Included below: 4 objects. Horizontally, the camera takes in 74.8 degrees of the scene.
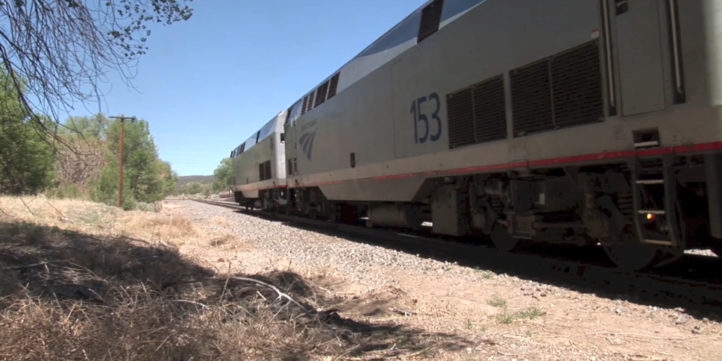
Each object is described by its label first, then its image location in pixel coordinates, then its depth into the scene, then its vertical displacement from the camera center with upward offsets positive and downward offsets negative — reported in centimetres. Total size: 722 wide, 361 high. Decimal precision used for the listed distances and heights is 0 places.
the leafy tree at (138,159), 3838 +391
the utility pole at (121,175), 2489 +174
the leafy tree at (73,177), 3269 +245
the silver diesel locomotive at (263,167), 1941 +163
